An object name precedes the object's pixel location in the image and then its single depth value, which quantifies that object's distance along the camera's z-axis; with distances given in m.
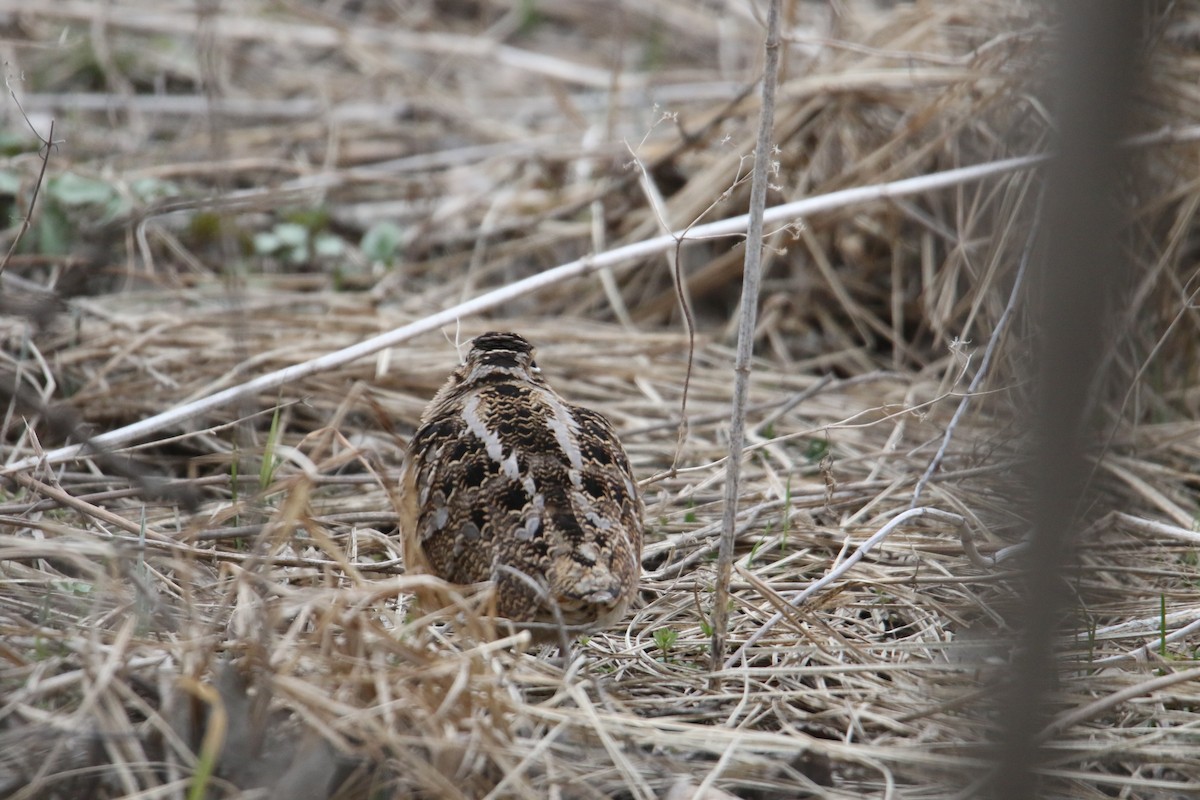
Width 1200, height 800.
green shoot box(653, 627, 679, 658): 6.52
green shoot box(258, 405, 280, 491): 7.01
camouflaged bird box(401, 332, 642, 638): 5.84
